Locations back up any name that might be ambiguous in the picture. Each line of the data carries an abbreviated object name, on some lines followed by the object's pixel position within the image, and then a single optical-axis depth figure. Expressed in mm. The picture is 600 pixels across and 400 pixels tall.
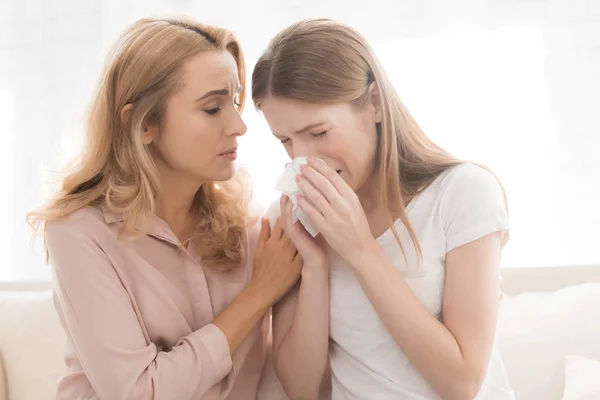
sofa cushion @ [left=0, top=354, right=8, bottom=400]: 2189
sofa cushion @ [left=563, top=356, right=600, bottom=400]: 1661
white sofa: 1845
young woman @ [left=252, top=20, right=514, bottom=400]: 1417
